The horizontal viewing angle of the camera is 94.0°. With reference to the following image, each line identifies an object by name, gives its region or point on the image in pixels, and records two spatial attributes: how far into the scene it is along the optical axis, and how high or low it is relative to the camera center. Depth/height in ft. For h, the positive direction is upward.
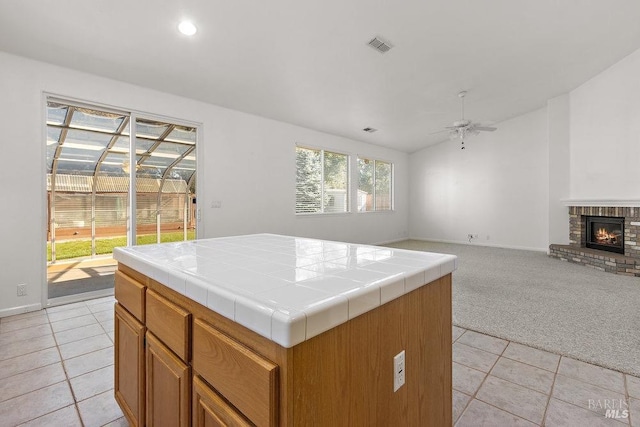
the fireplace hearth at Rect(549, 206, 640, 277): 15.15 -1.66
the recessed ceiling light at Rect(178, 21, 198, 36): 9.33 +5.88
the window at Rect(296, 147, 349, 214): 19.80 +2.18
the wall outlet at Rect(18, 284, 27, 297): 9.93 -2.58
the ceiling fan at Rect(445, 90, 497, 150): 16.01 +4.60
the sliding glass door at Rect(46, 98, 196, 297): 13.10 +1.65
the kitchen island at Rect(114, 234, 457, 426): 2.01 -1.08
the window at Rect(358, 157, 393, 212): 24.57 +2.33
